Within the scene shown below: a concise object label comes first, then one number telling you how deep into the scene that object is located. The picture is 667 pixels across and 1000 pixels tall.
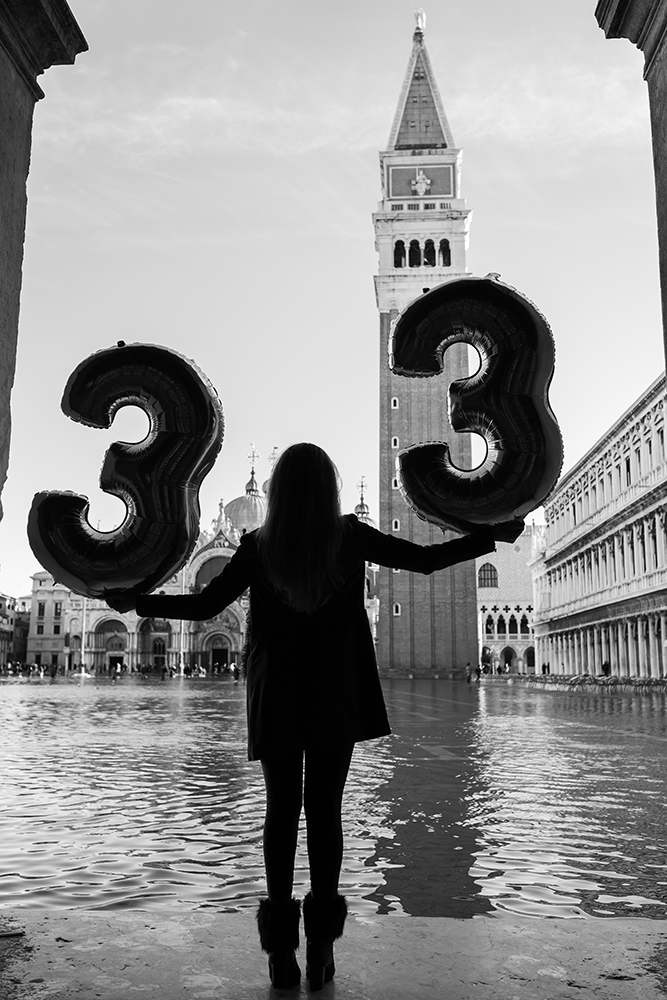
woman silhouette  2.79
